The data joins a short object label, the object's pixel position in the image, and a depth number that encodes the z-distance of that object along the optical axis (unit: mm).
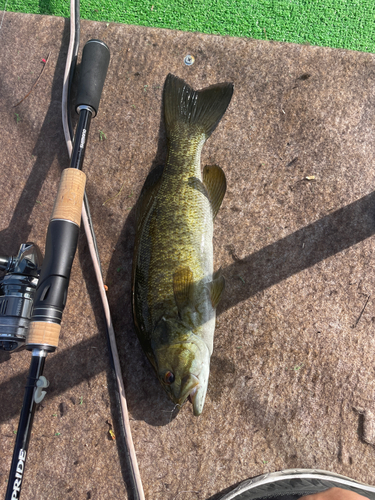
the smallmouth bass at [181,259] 340
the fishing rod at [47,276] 295
